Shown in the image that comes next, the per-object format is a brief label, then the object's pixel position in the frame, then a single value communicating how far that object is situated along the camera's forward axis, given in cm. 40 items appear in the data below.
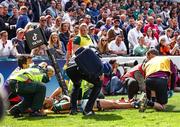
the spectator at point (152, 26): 1797
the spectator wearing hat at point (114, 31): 1555
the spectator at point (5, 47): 1217
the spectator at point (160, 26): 1956
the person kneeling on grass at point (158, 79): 953
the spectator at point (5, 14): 1435
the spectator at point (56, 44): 1270
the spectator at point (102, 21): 1725
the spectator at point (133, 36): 1645
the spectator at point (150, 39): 1656
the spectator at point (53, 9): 1702
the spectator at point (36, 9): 1705
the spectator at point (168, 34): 1788
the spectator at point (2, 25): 1373
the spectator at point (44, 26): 1355
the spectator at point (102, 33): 1558
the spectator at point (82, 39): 923
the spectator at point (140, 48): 1528
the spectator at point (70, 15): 1700
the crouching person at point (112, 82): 1322
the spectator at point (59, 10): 1732
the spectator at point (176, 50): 1630
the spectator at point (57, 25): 1423
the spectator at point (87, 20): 1636
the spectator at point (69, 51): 1159
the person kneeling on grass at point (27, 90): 863
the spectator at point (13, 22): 1412
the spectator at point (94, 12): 1937
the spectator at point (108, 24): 1669
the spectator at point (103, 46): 1438
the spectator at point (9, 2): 1623
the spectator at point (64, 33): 1379
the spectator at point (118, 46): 1505
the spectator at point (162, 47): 1561
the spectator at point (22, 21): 1430
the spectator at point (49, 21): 1432
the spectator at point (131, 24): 1754
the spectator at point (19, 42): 1226
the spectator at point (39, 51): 1218
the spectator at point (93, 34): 1480
